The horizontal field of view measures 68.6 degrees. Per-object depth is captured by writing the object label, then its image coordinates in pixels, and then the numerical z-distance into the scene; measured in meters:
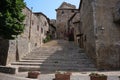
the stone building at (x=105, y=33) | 7.00
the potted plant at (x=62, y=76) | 4.51
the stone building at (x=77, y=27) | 12.11
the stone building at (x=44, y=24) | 13.51
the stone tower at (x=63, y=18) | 20.11
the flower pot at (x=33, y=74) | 4.96
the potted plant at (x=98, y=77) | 3.97
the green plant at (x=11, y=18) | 6.42
